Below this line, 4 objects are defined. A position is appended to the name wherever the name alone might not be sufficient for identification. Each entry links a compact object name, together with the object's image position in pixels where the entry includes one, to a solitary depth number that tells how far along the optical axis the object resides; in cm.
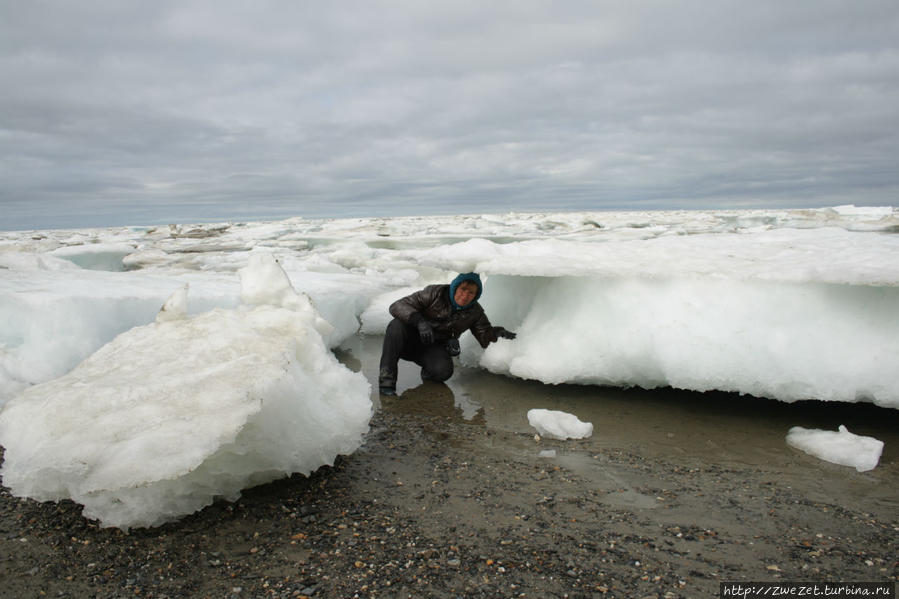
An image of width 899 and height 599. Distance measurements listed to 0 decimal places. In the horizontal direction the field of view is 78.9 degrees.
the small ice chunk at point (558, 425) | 283
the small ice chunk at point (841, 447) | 243
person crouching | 379
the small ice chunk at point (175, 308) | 285
